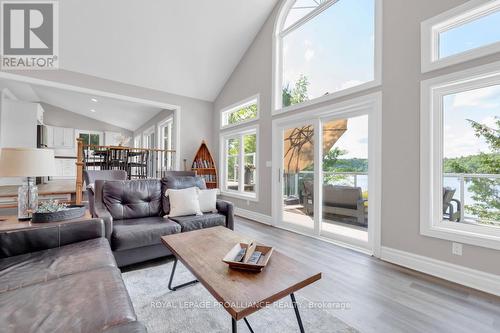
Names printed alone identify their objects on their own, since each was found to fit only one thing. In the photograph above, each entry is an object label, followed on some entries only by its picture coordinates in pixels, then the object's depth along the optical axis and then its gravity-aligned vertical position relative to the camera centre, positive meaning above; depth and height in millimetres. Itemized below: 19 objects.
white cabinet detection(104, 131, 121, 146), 10102 +1280
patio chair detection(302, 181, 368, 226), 3150 -508
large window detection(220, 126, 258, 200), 5000 +85
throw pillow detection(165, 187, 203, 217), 2883 -472
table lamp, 1841 -21
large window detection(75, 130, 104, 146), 9570 +1275
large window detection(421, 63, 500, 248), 2154 +109
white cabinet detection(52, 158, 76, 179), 8645 -93
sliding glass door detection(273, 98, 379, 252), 3057 -141
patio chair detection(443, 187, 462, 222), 2361 -410
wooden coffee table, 1077 -626
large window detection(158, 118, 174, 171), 7004 +941
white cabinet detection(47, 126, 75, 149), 8547 +1107
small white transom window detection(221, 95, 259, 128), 4949 +1298
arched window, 3072 +1874
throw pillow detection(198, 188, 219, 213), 3123 -483
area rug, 1545 -1095
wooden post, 3986 -146
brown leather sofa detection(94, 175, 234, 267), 2291 -638
